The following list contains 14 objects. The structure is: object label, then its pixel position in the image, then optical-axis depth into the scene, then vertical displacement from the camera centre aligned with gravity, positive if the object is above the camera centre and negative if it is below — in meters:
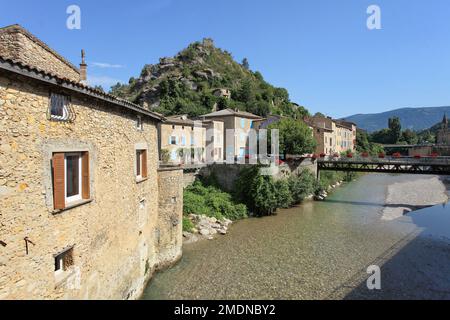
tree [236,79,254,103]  69.88 +15.85
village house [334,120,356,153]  57.04 +3.91
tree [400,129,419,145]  92.25 +5.48
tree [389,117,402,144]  91.62 +7.83
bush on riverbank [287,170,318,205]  27.17 -3.21
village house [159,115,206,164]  30.19 +1.85
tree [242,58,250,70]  112.44 +38.35
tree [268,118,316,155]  30.73 +1.76
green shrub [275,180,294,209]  24.41 -3.55
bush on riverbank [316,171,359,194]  31.34 -3.52
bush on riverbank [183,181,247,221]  21.34 -3.97
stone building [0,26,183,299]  4.75 -0.61
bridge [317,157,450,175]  26.33 -0.97
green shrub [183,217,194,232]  17.95 -4.61
